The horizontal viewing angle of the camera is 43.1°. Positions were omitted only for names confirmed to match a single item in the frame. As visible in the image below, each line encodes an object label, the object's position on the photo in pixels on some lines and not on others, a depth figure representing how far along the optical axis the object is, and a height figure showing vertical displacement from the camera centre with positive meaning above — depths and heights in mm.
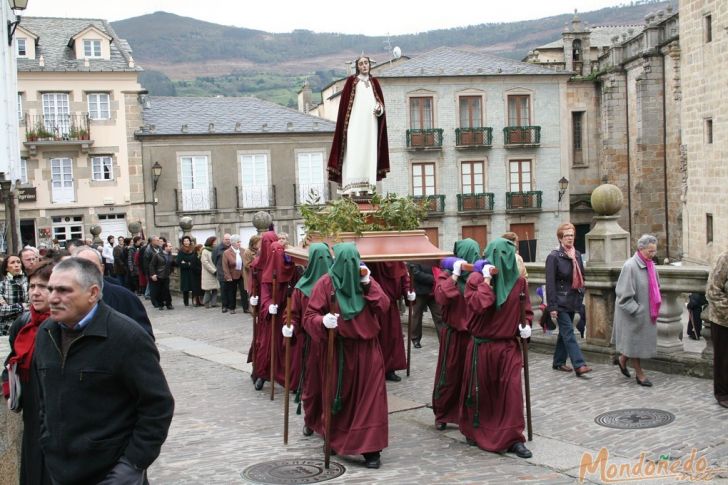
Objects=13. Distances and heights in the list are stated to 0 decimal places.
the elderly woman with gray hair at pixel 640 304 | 10258 -1329
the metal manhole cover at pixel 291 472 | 7676 -2363
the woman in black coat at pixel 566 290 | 10961 -1224
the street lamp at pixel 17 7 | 16812 +3715
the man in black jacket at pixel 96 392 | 4805 -998
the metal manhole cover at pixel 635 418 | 8766 -2271
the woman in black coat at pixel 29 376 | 5430 -1073
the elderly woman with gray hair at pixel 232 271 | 19766 -1570
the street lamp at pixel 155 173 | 38500 +1133
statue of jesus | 11266 +778
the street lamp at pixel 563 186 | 44834 +69
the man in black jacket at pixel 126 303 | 6965 -770
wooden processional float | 10172 -594
